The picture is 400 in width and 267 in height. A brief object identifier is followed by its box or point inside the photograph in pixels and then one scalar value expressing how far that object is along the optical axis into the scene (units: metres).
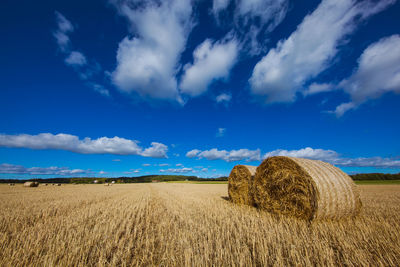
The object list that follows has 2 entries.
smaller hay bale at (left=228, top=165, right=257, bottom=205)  7.02
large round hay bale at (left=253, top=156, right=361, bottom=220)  4.51
